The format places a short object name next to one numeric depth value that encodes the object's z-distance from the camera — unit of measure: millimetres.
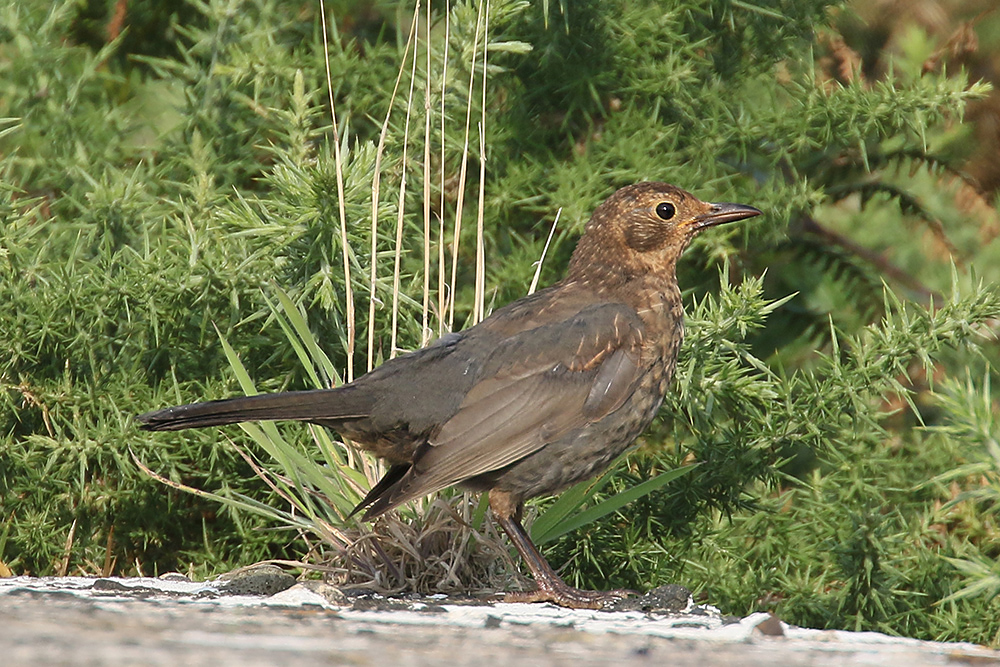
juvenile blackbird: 6871
